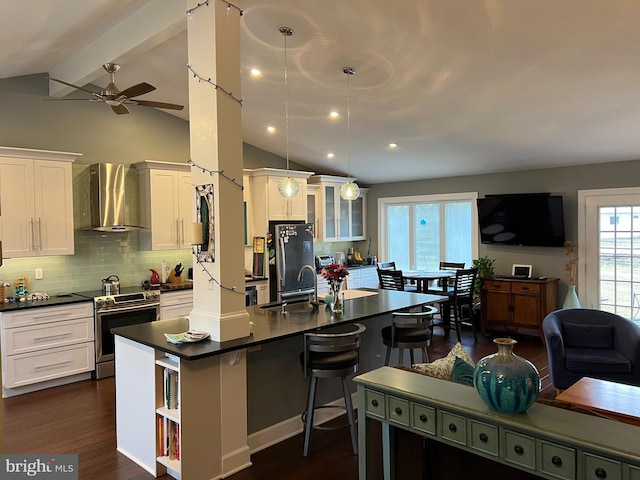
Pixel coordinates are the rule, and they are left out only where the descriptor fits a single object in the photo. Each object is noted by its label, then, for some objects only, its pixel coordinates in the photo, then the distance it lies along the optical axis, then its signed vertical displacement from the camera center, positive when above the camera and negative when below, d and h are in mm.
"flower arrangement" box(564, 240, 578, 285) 6316 -374
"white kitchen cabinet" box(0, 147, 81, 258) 4820 +399
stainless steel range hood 5457 +491
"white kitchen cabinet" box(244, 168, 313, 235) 7027 +540
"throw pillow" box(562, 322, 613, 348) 4508 -988
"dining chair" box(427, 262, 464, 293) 7070 -506
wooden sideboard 6250 -955
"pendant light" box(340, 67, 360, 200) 4984 +474
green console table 1540 -719
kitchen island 2938 -1017
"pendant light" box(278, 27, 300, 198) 4059 +533
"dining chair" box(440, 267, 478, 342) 6395 -885
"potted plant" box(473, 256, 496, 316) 6863 -557
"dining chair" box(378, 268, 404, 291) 6648 -633
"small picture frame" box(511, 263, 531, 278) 6672 -538
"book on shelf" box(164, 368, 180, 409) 3041 -964
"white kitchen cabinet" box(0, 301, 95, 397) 4609 -1076
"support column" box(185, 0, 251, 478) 3086 +230
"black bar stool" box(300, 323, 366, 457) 3232 -863
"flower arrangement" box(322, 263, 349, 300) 3926 -326
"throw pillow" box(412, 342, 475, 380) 2604 -741
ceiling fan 3727 +1160
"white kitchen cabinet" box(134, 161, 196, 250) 5891 +425
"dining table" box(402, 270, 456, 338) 6613 -695
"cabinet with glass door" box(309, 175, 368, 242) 8000 +392
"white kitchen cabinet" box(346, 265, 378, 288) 7900 -717
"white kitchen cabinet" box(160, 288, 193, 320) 5687 -790
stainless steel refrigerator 6789 -313
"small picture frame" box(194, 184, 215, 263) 3145 +114
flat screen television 6414 +185
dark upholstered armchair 4121 -1063
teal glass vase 1708 -535
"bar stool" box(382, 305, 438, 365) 3771 -785
